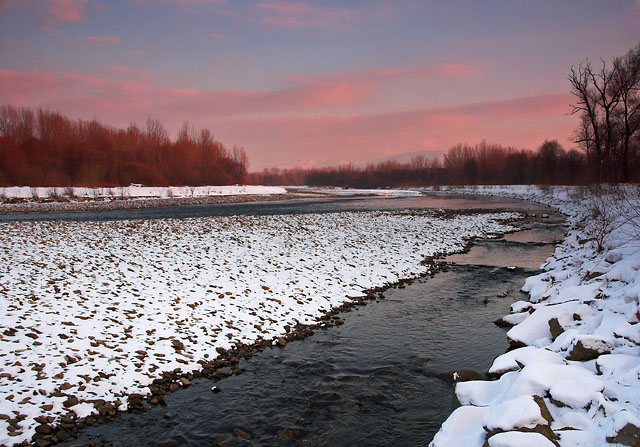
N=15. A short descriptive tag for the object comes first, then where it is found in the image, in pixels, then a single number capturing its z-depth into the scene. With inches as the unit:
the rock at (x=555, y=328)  318.3
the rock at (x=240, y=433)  245.5
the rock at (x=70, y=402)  257.0
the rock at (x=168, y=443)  236.1
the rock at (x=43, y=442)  225.8
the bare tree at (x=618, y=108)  1528.1
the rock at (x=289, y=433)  244.7
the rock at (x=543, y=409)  196.7
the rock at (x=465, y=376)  293.6
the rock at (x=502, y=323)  421.7
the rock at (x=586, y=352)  255.9
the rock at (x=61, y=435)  233.0
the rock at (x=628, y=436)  170.5
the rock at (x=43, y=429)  234.2
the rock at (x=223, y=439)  240.2
